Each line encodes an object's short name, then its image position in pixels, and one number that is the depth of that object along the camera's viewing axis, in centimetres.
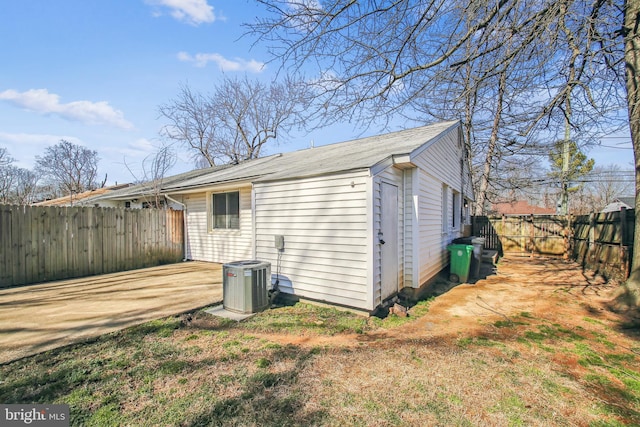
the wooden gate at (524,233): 1288
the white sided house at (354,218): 473
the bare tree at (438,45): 389
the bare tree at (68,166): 2838
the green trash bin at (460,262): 770
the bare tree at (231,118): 2241
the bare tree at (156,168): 1136
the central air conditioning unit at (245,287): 479
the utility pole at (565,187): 1480
